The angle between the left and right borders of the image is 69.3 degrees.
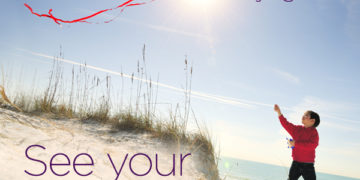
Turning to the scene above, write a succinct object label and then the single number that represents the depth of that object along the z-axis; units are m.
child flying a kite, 2.52
